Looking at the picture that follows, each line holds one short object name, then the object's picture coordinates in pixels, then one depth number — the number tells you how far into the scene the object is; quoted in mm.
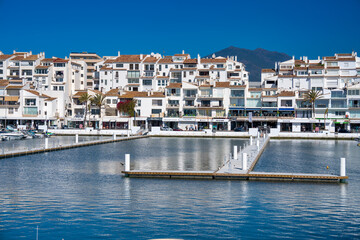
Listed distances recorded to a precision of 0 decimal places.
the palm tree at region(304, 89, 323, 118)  100438
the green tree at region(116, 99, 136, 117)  103850
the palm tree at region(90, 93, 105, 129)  105500
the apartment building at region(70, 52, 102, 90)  131250
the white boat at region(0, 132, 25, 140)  78338
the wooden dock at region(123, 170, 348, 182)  32156
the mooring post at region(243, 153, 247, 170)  34056
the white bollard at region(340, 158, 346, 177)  32125
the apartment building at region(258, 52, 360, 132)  99625
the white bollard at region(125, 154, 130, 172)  34481
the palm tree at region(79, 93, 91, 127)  104706
